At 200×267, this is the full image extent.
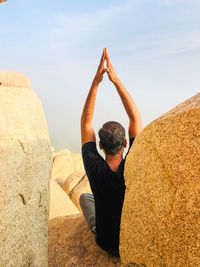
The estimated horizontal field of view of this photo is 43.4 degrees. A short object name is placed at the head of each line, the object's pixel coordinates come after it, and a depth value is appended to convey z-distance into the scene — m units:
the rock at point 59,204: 4.83
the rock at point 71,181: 7.89
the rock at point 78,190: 7.04
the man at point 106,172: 2.12
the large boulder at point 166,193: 1.25
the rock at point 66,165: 11.54
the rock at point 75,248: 2.51
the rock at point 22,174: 1.76
